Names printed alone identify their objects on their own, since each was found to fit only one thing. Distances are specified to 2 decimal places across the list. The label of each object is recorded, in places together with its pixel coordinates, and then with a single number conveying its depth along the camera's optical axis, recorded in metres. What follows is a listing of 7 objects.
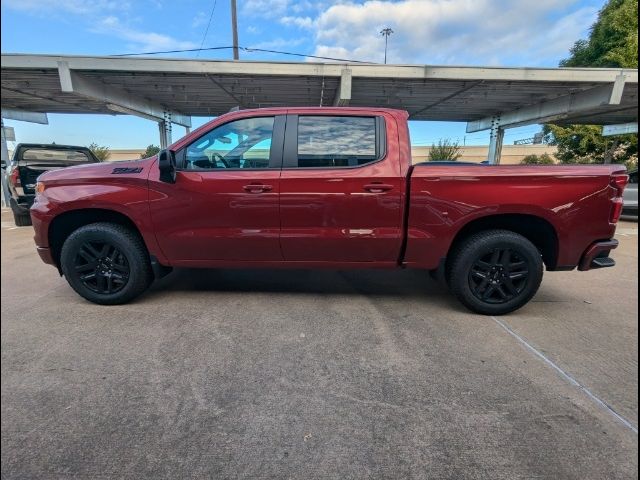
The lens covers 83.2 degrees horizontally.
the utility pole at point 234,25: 16.73
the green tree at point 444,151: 19.48
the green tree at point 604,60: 14.82
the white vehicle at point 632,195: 10.35
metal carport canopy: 10.40
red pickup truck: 3.21
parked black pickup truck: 6.52
